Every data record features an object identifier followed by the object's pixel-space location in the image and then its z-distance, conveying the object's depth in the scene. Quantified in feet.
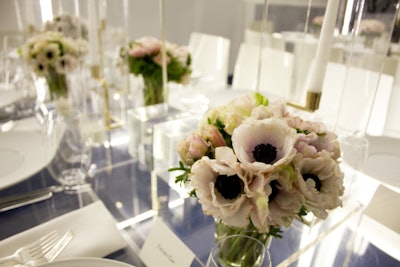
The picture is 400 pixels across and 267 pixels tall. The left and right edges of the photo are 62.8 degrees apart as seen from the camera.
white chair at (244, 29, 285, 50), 9.91
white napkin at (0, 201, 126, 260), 1.69
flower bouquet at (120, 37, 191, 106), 3.47
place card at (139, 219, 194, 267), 1.55
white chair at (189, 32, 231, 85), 6.83
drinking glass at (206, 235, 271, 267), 1.41
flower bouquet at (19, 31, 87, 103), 3.63
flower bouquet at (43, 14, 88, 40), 4.76
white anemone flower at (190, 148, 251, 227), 1.22
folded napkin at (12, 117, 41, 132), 3.19
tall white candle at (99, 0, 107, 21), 4.73
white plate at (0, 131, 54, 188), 2.22
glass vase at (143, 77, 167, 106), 3.50
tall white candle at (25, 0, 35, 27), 7.36
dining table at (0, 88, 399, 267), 1.74
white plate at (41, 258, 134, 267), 1.42
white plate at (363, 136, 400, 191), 2.22
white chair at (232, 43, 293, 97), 5.99
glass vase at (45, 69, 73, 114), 3.69
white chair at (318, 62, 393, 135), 2.96
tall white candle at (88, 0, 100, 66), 3.71
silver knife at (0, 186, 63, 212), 2.13
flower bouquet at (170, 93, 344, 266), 1.20
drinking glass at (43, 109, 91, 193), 2.40
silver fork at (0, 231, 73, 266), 1.56
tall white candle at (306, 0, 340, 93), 1.79
